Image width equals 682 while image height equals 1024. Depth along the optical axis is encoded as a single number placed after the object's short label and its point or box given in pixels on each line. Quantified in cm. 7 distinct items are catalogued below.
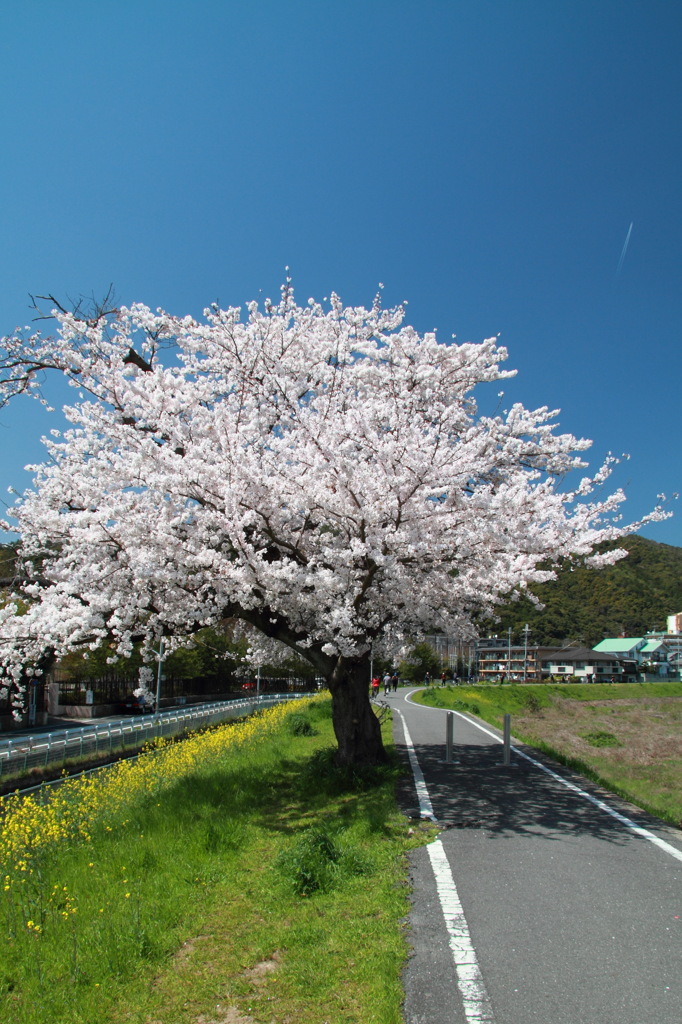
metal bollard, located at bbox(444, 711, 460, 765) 1253
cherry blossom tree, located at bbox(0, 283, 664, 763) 880
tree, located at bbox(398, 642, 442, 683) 8456
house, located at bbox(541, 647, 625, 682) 12156
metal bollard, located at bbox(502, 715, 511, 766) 1248
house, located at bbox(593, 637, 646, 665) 12862
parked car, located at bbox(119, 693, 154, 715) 4400
